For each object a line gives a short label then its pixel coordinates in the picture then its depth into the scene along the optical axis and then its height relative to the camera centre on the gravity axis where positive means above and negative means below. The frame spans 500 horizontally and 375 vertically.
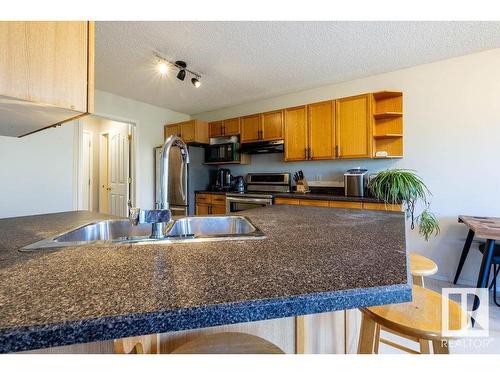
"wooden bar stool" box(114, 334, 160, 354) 0.68 -0.45
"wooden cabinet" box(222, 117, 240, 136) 4.18 +1.08
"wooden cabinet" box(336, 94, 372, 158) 2.99 +0.77
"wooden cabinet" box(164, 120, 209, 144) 4.31 +1.06
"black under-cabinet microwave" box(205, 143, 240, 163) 4.10 +0.62
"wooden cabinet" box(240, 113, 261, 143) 3.95 +0.99
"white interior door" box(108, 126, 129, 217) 4.36 +0.34
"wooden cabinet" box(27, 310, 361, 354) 0.73 -0.57
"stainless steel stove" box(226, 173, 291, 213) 3.51 -0.02
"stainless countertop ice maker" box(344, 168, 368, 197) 3.03 +0.08
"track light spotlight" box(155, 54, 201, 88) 2.73 +1.43
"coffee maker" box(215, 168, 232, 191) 4.38 +0.18
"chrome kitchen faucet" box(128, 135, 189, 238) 1.03 -0.09
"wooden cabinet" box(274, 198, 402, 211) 2.69 -0.18
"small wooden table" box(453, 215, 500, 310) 1.89 -0.35
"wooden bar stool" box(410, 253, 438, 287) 1.36 -0.45
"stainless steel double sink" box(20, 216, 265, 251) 0.98 -0.20
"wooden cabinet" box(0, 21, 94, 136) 0.63 +0.33
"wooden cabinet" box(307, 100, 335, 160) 3.25 +0.80
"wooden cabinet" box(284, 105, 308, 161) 3.49 +0.80
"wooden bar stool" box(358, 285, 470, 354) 0.85 -0.47
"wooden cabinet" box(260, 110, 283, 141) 3.72 +0.97
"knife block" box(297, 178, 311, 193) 3.63 +0.04
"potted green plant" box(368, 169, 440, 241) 2.58 -0.05
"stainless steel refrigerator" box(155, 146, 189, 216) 4.07 +0.07
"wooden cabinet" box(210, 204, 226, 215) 3.92 -0.32
